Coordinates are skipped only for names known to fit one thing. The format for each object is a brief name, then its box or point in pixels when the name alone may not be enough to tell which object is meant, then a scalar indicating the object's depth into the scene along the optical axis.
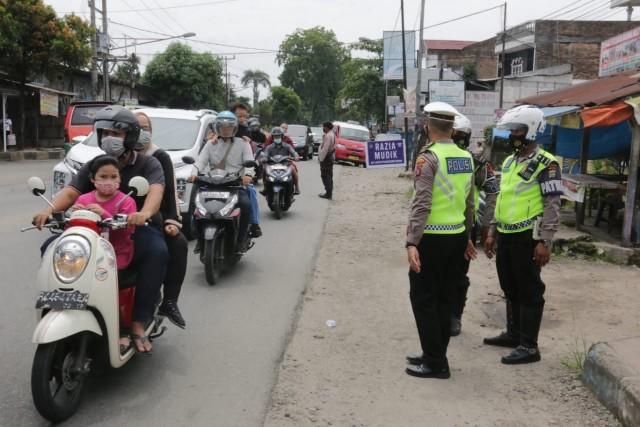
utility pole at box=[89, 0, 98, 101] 28.45
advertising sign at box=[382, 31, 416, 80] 37.72
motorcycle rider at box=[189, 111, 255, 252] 7.60
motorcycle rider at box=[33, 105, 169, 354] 3.96
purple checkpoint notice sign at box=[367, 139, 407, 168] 17.64
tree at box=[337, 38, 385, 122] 57.25
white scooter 3.28
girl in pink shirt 3.88
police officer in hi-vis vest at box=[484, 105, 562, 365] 4.51
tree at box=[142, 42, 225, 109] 44.38
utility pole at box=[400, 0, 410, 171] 30.91
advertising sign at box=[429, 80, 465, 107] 28.75
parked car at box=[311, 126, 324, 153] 35.53
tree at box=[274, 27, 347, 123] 88.75
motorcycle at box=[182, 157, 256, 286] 6.64
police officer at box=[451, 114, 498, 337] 5.19
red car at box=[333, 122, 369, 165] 27.60
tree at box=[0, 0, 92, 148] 22.62
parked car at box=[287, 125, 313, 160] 28.98
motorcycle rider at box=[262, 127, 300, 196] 12.02
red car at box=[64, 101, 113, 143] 18.91
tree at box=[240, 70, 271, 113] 86.69
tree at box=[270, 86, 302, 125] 82.00
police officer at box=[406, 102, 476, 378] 4.15
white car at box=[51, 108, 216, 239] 8.89
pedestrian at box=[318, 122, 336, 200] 14.50
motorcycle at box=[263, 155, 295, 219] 11.60
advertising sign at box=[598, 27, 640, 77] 14.65
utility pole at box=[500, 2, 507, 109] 32.53
